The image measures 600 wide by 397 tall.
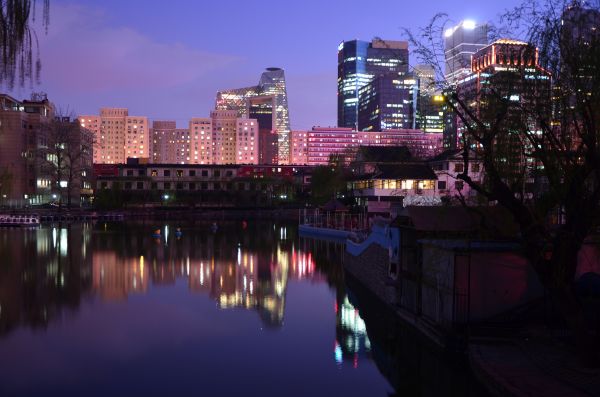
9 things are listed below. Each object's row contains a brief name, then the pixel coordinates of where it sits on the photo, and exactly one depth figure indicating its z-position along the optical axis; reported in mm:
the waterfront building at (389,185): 64812
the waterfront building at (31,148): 93000
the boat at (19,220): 68938
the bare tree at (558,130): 11234
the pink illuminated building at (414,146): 84475
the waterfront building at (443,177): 61569
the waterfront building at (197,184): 106750
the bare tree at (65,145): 90250
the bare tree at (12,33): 9133
